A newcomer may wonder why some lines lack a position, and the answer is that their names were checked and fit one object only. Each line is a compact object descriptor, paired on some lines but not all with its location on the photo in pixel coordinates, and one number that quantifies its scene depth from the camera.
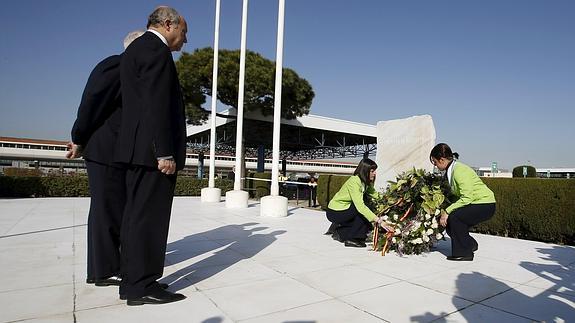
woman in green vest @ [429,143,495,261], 4.40
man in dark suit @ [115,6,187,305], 2.54
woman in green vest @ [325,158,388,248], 5.02
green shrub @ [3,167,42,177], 24.10
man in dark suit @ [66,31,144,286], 2.94
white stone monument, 7.45
